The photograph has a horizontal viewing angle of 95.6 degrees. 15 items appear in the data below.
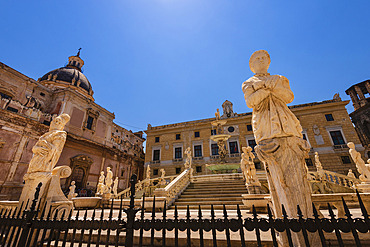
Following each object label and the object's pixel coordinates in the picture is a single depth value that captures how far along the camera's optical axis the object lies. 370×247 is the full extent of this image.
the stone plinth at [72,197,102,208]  8.70
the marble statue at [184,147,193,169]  13.61
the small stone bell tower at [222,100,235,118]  27.73
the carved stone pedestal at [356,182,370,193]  7.50
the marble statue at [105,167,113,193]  10.14
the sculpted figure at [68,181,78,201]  10.55
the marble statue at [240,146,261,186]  7.70
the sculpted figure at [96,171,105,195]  10.22
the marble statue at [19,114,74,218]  3.84
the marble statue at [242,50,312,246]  2.31
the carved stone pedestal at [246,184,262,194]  7.18
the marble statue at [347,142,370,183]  8.28
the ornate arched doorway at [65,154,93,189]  18.08
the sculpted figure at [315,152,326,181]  11.23
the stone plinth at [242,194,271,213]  6.00
